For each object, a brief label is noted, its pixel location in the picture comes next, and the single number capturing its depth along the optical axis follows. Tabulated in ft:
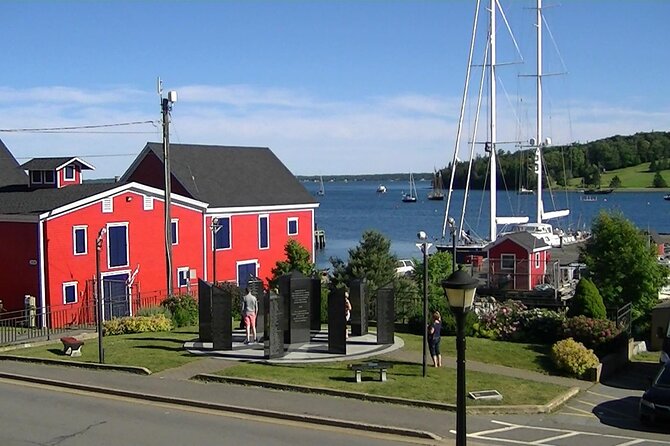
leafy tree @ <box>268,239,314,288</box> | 136.77
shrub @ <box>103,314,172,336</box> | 98.48
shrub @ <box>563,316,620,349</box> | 88.99
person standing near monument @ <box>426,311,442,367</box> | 76.47
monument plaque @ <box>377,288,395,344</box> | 87.66
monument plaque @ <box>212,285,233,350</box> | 82.48
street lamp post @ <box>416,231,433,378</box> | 71.27
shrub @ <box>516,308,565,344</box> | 94.89
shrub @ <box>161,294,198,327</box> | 106.32
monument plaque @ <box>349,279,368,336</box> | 93.61
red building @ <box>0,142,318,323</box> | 115.03
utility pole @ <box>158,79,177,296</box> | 117.50
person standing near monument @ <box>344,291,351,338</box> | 81.56
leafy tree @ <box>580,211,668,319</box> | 111.24
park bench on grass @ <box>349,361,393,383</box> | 69.41
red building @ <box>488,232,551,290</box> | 135.64
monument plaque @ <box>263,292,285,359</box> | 77.61
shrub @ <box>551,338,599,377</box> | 80.79
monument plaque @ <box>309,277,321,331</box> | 99.25
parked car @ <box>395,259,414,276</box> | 195.86
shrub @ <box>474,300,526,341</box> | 96.99
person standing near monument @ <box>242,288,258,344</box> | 86.02
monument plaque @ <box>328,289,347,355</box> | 81.79
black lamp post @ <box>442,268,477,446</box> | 39.09
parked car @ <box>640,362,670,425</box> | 60.54
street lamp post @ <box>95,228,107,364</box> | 75.20
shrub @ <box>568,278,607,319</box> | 95.45
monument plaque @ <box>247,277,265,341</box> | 94.94
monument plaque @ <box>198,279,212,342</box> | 87.51
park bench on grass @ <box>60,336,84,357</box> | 80.43
